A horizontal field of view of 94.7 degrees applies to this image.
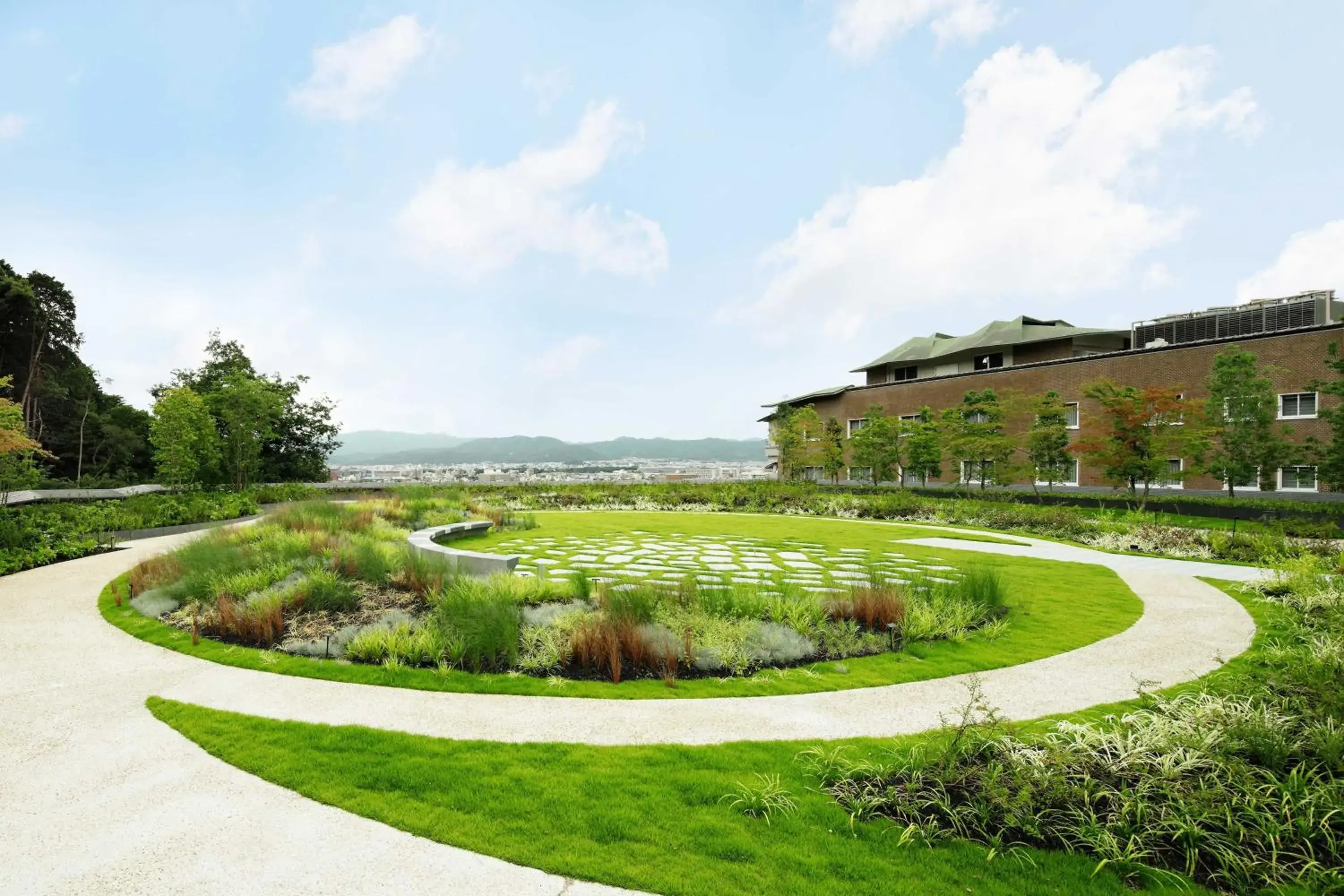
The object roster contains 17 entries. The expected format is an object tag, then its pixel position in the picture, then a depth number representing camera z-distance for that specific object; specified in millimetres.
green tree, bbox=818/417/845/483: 33188
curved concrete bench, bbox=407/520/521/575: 8906
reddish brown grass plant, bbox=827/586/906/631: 6605
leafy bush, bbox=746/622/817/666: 5770
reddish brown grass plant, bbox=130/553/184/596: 8375
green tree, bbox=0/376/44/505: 11273
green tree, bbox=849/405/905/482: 29641
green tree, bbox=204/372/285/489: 21312
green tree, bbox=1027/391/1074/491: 22328
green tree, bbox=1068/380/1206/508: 17891
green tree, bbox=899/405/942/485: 27906
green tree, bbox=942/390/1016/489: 23698
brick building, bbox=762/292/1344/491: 21297
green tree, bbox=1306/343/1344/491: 15633
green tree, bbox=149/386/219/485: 17953
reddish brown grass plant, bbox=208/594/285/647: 6285
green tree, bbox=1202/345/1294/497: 17859
